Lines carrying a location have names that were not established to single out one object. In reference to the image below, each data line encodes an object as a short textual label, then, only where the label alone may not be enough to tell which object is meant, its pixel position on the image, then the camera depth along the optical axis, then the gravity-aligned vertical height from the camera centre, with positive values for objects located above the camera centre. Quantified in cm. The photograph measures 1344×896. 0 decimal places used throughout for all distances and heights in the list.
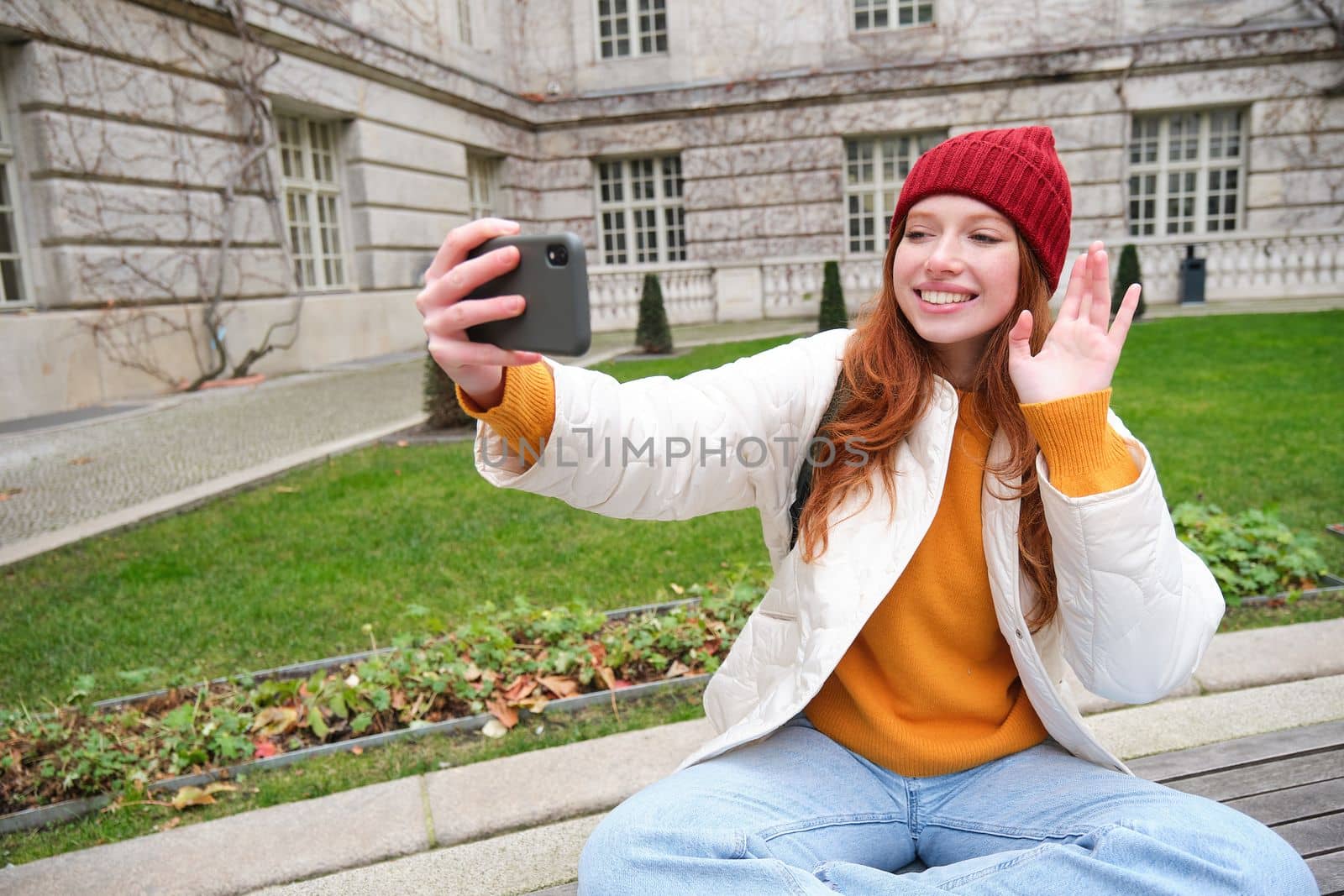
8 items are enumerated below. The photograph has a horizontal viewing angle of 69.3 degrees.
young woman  151 -52
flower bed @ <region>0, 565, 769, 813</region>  279 -125
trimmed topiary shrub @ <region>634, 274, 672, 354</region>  1241 -47
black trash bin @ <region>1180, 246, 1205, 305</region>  1664 -36
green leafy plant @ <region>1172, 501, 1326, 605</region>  380 -119
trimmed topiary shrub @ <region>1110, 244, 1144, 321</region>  1533 -13
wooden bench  183 -112
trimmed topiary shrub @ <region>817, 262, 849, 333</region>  1388 -30
